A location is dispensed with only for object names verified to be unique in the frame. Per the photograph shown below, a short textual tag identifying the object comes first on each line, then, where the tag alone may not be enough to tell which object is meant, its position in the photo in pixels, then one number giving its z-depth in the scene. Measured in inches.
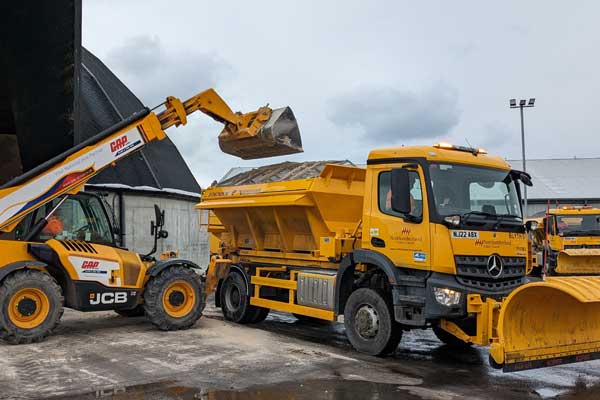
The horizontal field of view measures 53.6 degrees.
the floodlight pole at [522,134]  1199.6
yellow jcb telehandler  350.3
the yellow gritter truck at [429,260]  272.4
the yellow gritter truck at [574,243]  700.7
